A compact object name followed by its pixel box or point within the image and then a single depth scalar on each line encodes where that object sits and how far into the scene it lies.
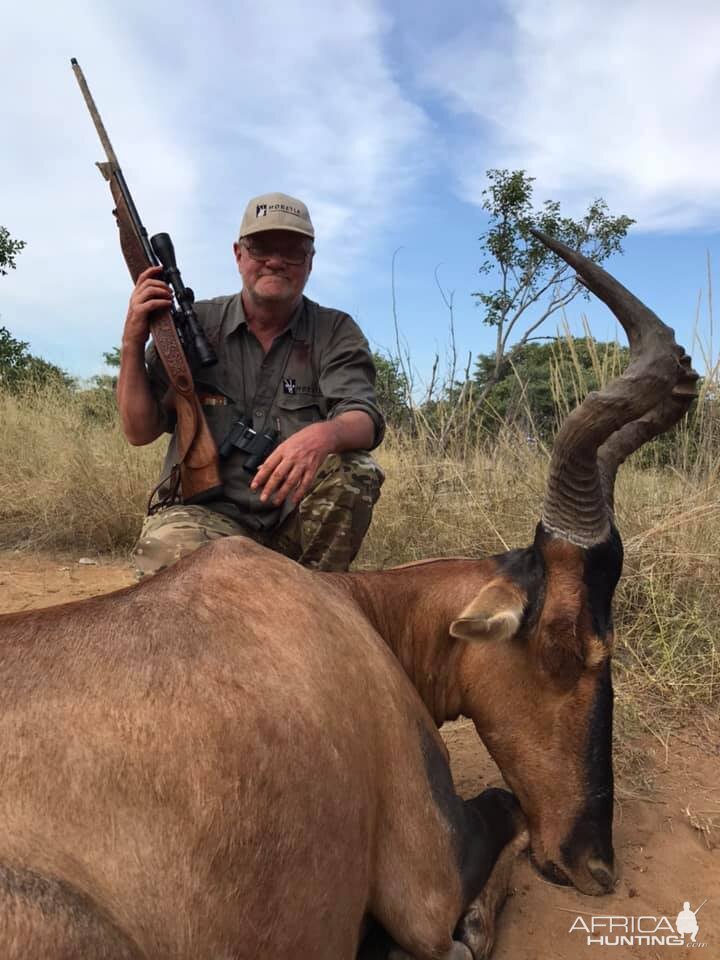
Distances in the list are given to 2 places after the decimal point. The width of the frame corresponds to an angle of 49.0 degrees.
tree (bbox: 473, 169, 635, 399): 15.67
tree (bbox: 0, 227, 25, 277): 12.91
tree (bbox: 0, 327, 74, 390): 13.91
